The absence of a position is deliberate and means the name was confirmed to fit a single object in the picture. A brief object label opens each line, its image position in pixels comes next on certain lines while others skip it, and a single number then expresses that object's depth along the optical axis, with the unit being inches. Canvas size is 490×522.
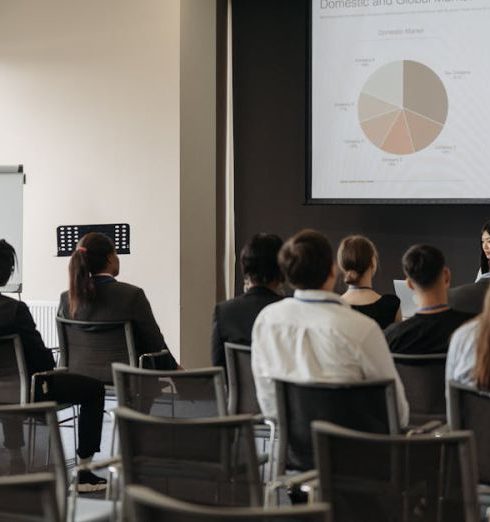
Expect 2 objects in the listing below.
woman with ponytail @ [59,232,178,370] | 205.9
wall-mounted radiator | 335.9
